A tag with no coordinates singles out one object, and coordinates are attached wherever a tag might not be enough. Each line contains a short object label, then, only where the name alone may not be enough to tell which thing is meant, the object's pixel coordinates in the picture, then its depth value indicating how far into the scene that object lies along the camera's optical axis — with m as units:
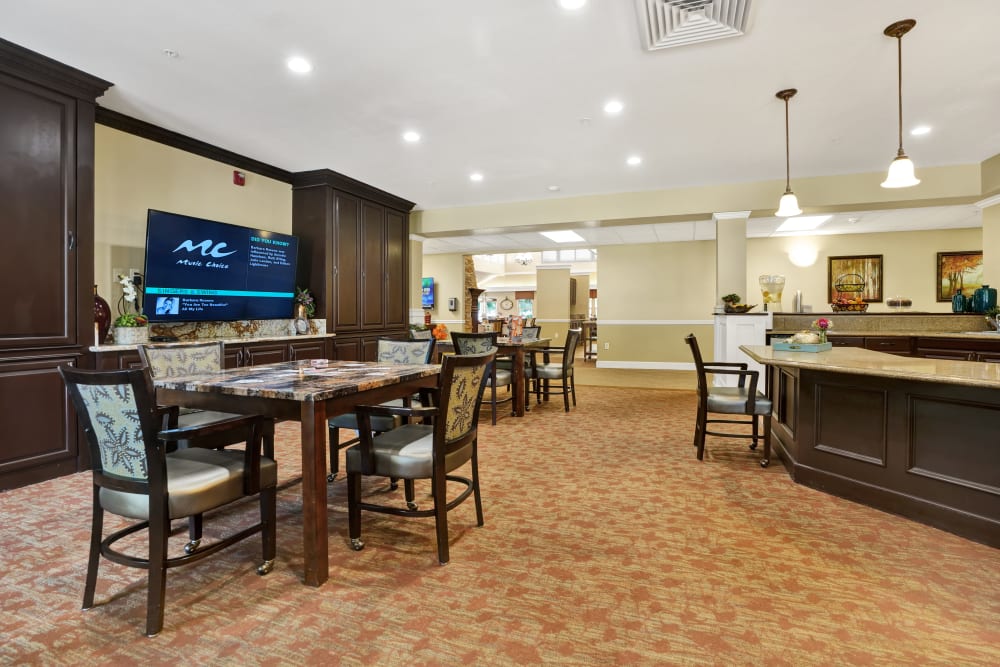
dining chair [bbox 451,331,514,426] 4.97
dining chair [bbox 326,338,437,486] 3.70
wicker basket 5.81
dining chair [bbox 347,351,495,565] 2.11
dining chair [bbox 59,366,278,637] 1.61
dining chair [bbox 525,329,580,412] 5.47
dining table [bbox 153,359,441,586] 1.89
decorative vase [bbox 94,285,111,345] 3.73
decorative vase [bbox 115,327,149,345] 3.83
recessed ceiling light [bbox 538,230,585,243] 8.93
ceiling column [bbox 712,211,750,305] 6.20
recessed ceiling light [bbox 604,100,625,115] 3.86
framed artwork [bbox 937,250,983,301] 8.12
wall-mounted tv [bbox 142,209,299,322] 4.17
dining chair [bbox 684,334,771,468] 3.56
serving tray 3.48
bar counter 2.33
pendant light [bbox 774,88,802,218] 4.09
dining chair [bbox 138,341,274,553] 2.24
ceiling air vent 2.62
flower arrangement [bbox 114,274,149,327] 3.86
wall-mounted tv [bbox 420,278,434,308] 12.11
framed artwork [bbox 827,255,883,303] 8.57
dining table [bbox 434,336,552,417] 5.15
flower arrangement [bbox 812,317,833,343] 3.66
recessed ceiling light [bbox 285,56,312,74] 3.21
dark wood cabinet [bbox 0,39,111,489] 3.13
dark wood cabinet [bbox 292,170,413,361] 5.82
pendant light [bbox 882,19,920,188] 2.98
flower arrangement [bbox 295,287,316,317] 5.67
